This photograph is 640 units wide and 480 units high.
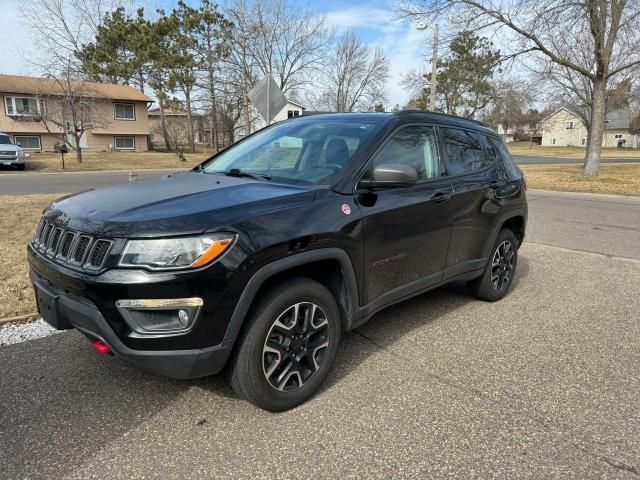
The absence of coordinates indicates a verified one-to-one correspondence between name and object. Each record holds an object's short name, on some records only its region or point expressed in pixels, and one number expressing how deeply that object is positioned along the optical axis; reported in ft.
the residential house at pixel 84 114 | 104.99
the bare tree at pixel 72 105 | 90.58
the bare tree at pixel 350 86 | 165.78
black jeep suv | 7.68
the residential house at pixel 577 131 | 267.59
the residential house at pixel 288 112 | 147.50
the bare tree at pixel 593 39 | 53.62
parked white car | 72.84
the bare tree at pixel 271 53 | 113.88
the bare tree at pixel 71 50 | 93.86
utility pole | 67.36
